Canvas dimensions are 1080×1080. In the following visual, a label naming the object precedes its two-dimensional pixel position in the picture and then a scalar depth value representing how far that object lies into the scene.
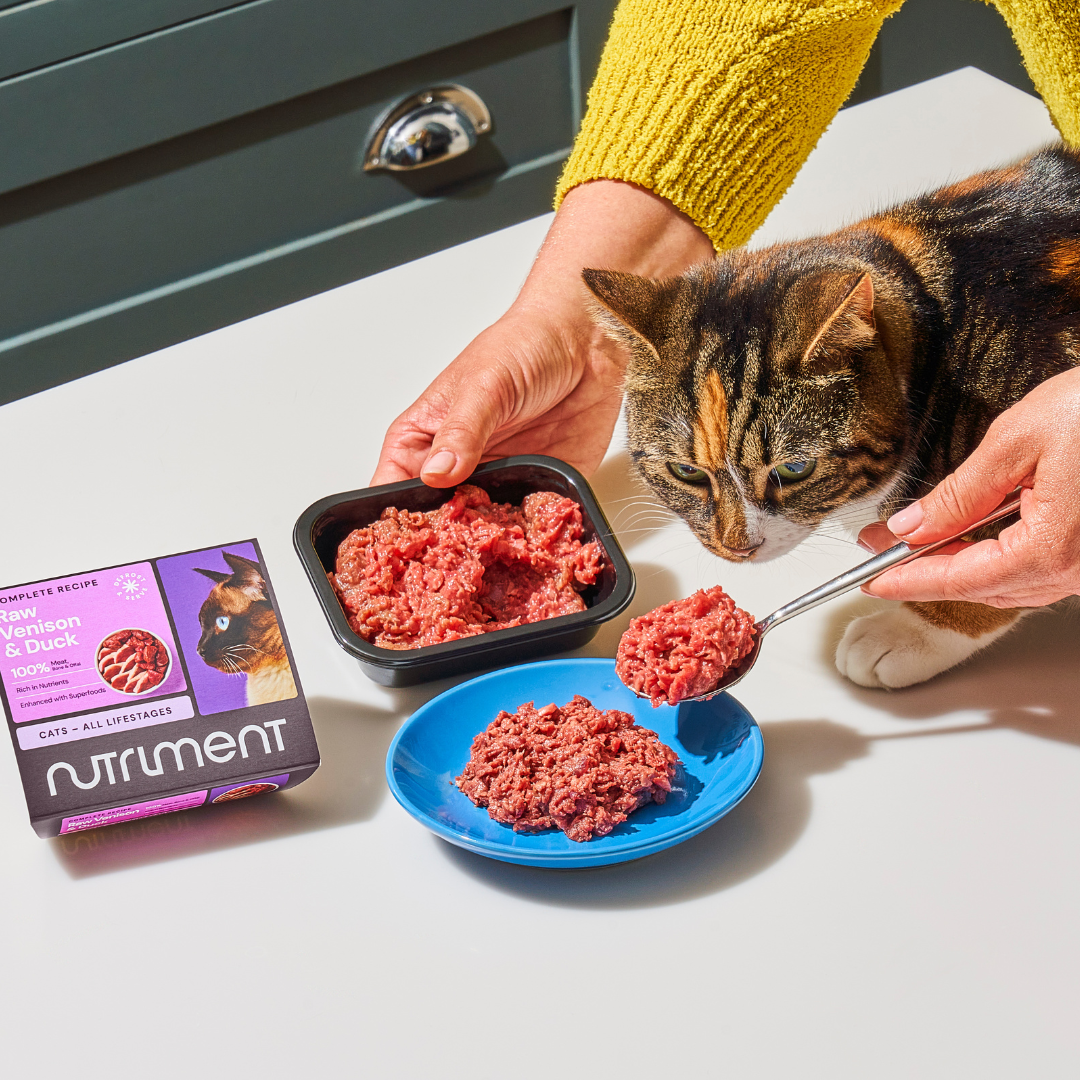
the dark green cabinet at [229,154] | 2.32
